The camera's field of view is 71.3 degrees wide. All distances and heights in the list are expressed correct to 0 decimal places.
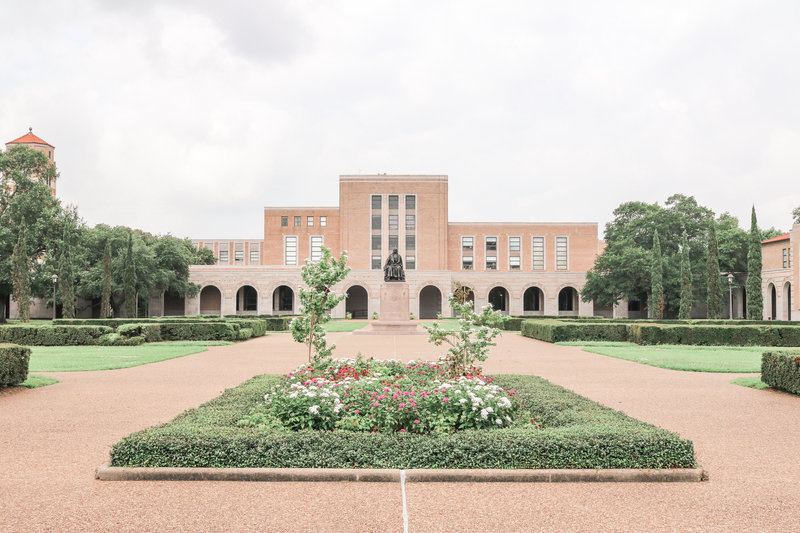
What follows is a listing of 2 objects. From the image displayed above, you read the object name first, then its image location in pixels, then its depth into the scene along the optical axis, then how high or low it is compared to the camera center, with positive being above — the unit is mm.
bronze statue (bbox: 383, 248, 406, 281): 30344 +1159
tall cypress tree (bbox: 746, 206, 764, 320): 40438 +929
